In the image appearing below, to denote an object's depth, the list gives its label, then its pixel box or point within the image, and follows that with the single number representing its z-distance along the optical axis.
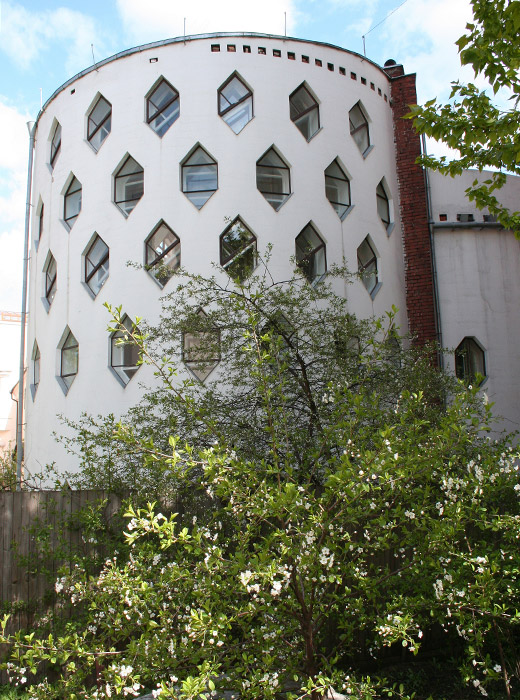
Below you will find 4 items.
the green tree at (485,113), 5.81
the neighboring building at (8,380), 28.53
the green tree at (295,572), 3.46
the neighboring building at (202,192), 10.73
